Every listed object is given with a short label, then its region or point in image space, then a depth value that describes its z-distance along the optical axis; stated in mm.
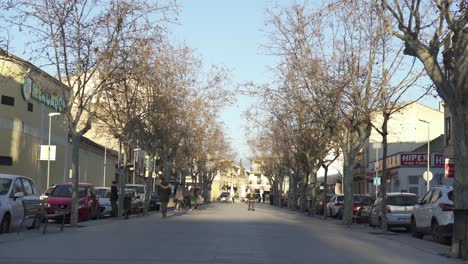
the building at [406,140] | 60344
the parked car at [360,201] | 32959
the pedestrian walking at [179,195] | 43531
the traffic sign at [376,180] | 50681
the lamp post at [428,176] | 39844
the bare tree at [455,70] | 14391
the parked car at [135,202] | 36250
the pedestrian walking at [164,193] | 31756
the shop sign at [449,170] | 28109
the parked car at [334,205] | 38156
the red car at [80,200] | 26266
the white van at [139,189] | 40841
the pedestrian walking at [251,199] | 49131
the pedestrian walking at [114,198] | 30633
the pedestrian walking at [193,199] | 49688
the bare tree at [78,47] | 21344
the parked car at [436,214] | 18500
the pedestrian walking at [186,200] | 50062
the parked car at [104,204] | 33156
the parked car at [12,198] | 17531
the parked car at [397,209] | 24719
